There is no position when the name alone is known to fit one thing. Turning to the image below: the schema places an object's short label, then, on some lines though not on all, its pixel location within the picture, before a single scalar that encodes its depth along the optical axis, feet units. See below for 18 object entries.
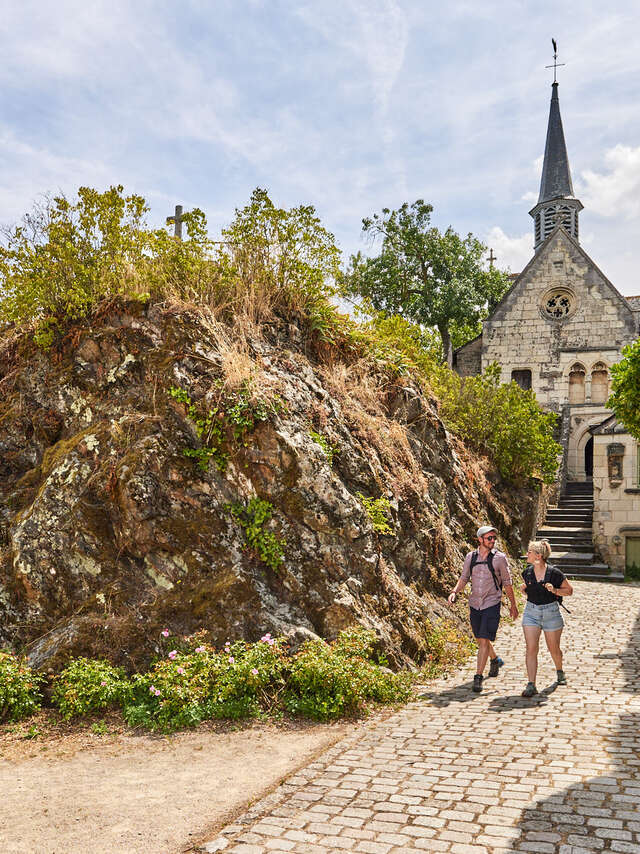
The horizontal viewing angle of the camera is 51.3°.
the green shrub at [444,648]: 25.85
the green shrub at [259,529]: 23.40
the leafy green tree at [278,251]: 31.22
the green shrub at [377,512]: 27.25
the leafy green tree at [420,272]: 101.96
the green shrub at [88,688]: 19.63
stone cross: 37.91
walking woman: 23.50
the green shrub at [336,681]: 20.12
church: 91.86
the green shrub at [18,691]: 19.63
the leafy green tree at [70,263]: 27.53
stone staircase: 58.59
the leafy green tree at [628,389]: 32.32
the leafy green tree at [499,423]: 55.31
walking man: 24.14
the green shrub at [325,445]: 26.53
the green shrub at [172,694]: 19.12
